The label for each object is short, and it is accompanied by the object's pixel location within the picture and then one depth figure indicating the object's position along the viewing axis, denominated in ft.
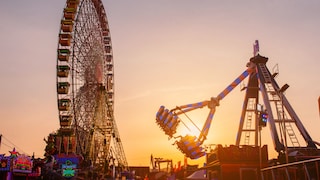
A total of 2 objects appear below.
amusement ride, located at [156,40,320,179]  120.06
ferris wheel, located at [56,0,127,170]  140.46
